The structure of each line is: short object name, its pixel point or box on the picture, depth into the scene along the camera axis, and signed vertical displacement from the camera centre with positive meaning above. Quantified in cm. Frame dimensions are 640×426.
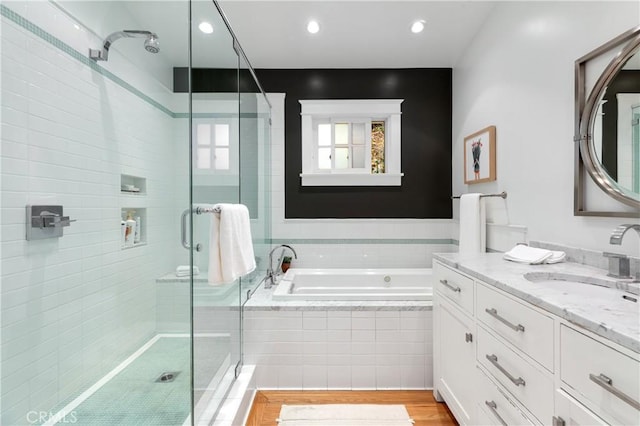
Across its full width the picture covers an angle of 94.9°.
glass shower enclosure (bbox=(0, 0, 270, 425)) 131 +4
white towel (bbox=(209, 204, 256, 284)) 147 -18
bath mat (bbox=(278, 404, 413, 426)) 166 -118
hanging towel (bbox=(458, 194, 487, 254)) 215 -9
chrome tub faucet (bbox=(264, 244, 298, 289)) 243 -52
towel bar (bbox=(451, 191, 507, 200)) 201 +13
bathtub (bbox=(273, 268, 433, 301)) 271 -63
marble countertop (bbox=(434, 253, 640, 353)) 69 -26
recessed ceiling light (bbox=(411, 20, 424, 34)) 223 +144
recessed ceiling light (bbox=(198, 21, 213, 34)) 140 +91
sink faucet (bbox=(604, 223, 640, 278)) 104 -18
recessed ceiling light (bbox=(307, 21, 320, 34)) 223 +144
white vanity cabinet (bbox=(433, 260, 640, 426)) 68 -47
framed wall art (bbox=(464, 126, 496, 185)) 214 +45
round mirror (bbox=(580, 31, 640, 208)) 114 +36
